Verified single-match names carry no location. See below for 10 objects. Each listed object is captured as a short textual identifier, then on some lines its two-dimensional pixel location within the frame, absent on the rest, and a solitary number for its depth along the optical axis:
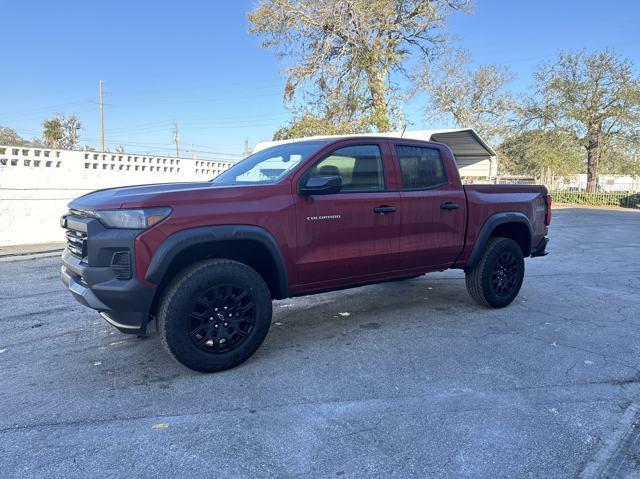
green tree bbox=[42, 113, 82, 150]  43.81
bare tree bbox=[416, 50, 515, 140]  35.06
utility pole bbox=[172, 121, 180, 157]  68.92
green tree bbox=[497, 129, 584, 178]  35.03
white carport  12.55
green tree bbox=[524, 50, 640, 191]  32.16
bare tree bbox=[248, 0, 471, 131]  21.47
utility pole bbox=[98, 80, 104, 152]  45.85
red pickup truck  3.40
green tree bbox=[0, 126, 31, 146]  45.67
